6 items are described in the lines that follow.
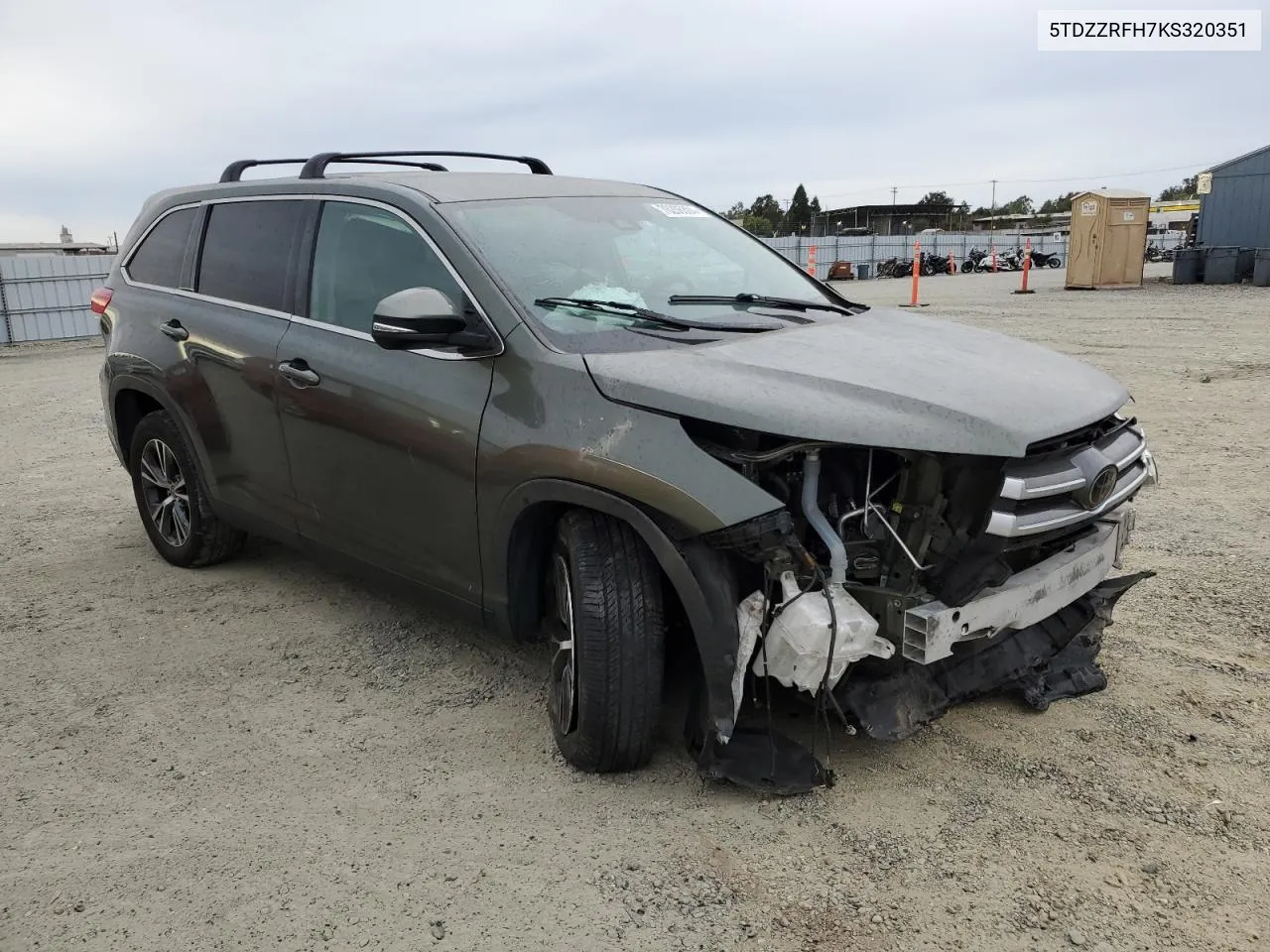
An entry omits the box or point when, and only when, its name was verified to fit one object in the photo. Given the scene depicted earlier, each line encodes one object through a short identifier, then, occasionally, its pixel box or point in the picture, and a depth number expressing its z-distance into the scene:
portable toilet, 23.11
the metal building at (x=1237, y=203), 24.20
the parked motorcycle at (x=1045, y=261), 42.75
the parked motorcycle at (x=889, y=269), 39.38
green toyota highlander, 2.68
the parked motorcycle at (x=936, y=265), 41.38
